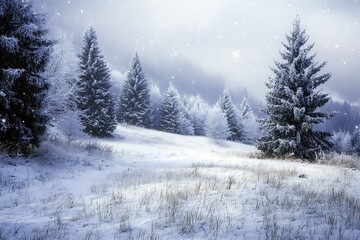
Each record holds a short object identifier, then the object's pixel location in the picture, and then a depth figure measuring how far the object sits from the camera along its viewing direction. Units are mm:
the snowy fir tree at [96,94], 34000
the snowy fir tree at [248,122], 74412
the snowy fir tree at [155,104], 71750
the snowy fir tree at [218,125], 59500
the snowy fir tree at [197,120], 80312
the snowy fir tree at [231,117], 66569
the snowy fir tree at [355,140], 75575
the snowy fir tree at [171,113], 59375
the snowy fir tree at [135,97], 54625
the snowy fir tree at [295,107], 18891
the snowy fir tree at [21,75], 11766
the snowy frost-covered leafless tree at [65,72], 18694
